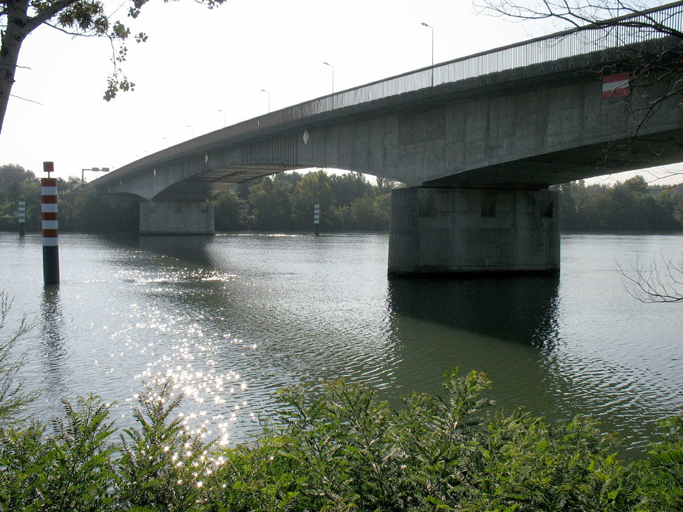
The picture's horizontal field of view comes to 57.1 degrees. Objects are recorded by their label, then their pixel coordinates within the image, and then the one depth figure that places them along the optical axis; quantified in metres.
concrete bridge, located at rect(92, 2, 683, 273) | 18.98
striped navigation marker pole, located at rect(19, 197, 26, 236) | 67.01
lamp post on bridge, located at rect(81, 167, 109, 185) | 87.83
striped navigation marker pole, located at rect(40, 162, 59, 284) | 19.42
